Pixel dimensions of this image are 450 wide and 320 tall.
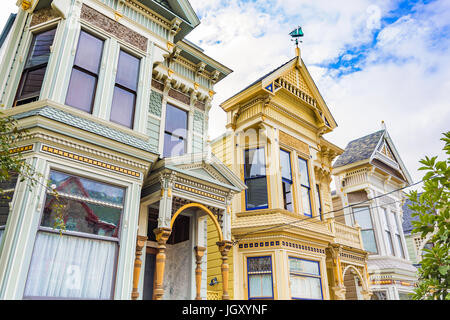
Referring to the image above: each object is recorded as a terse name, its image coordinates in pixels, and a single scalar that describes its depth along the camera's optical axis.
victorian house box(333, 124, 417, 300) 17.20
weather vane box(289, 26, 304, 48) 16.27
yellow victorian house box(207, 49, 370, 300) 11.99
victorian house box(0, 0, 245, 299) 6.12
